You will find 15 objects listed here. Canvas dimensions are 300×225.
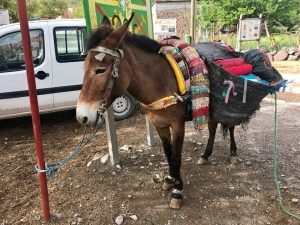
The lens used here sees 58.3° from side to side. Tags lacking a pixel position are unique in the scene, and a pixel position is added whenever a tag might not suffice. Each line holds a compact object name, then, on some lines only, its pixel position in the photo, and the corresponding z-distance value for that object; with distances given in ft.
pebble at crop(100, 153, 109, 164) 11.91
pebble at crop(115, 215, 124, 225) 8.36
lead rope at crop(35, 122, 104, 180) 7.71
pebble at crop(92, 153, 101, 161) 12.32
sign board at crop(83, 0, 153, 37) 8.70
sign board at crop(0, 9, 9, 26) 23.67
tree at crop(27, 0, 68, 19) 108.80
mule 6.20
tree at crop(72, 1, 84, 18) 130.66
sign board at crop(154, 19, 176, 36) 26.68
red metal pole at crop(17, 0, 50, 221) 6.77
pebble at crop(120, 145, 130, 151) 13.22
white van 15.10
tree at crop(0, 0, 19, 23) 52.42
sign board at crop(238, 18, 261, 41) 31.94
